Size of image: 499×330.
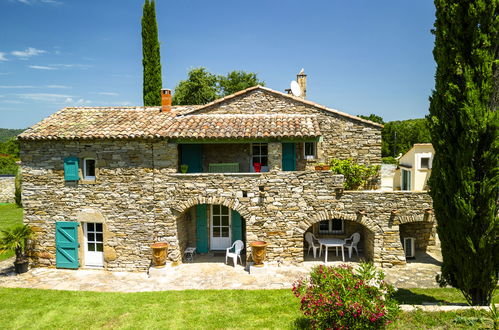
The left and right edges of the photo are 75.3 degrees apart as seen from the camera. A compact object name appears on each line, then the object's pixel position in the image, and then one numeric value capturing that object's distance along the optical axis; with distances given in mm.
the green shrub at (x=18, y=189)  25019
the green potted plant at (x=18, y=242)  11994
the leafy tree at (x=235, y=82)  37250
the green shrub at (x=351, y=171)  13094
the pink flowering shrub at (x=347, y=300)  6582
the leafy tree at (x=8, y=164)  39028
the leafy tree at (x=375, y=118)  56062
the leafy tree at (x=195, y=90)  34156
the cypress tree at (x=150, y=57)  24281
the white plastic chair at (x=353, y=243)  13516
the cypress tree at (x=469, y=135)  7867
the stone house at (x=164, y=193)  12312
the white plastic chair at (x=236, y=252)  12742
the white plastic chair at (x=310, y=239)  13620
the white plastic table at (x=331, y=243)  12922
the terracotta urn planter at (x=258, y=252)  12078
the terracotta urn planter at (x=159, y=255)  12258
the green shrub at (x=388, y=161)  40062
